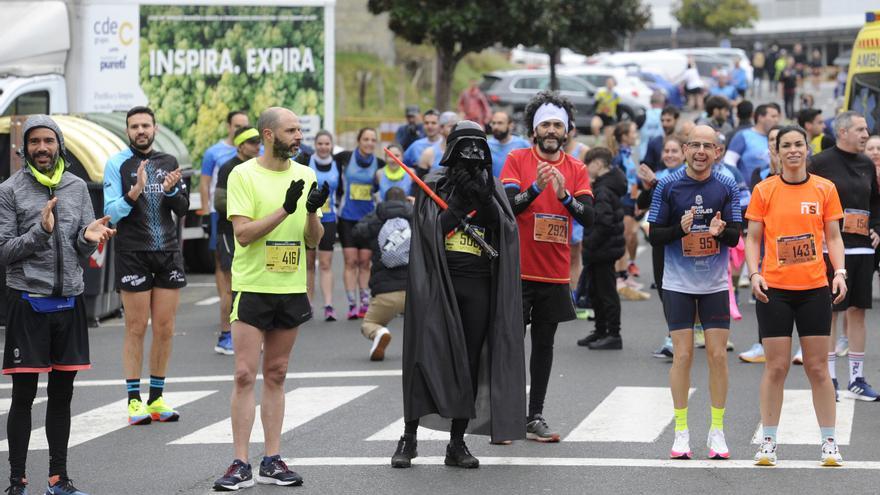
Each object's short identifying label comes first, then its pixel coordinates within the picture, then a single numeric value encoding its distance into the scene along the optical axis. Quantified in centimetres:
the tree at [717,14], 7375
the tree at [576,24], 3319
